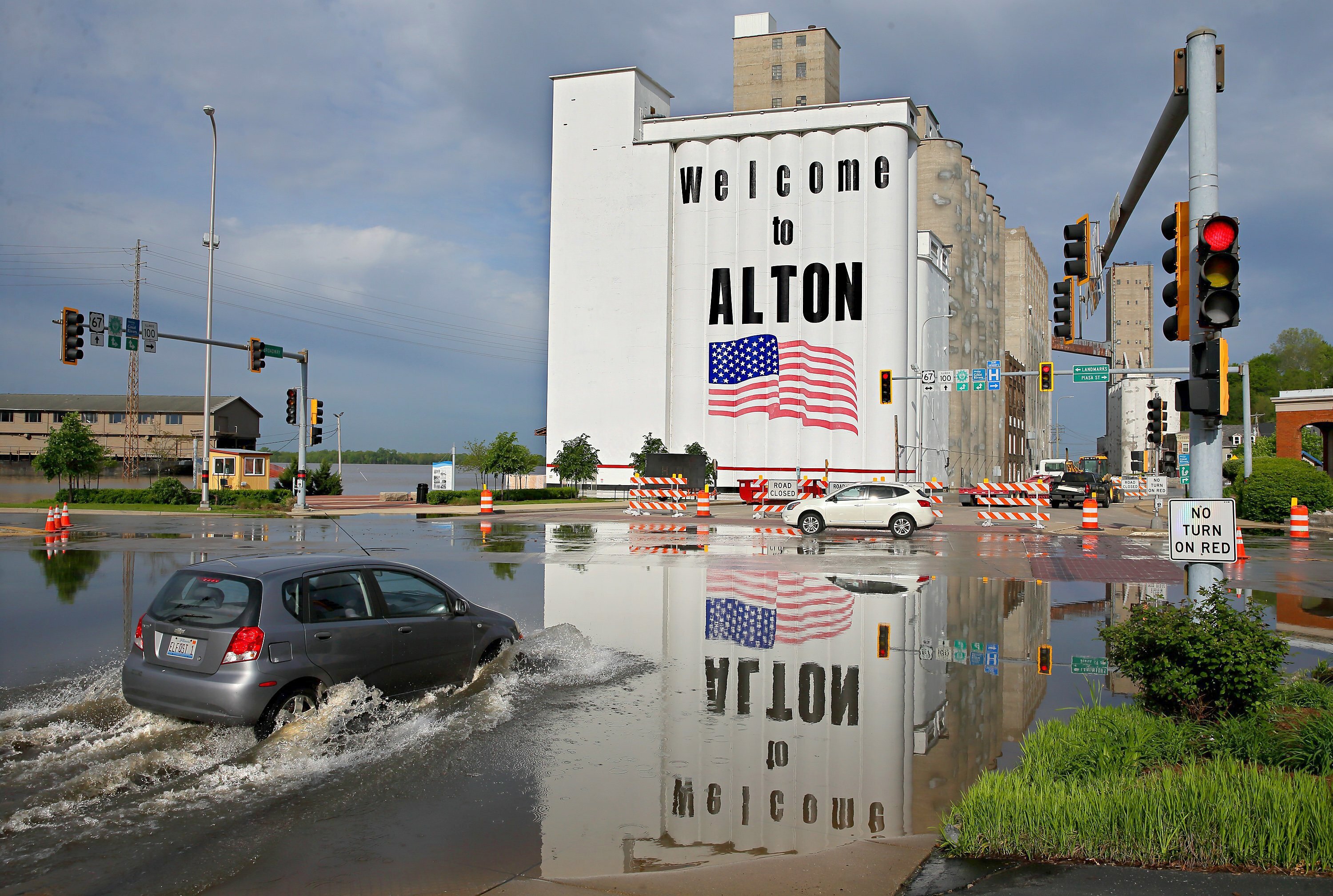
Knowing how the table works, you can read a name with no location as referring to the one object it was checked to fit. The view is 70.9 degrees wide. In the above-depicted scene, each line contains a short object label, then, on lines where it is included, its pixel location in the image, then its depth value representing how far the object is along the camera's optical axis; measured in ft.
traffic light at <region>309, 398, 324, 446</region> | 131.64
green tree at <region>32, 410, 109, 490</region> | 150.71
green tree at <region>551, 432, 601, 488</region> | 203.51
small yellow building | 180.04
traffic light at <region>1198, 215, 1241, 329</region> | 23.94
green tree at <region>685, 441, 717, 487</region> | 193.36
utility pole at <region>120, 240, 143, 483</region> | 254.47
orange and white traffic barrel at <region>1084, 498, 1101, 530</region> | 102.01
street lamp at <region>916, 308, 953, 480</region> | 227.20
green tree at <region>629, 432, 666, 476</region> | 203.82
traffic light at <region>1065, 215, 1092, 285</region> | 41.11
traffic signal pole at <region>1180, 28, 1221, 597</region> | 26.08
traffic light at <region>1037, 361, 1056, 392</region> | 115.24
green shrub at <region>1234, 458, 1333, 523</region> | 107.65
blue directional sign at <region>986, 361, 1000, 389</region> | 135.95
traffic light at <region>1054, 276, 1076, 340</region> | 53.36
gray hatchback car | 22.95
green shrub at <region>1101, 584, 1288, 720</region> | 22.25
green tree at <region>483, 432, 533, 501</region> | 191.11
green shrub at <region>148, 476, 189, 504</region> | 138.10
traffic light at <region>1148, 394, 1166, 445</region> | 114.62
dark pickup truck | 164.14
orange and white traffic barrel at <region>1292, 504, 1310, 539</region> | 88.99
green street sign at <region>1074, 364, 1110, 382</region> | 108.06
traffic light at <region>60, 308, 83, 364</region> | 95.96
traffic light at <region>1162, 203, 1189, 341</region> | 26.27
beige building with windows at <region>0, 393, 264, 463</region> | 298.97
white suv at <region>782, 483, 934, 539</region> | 94.17
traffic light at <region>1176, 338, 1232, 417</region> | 24.73
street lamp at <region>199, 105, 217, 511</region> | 139.85
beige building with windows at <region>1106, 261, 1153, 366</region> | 473.67
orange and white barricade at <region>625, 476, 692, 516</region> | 132.46
